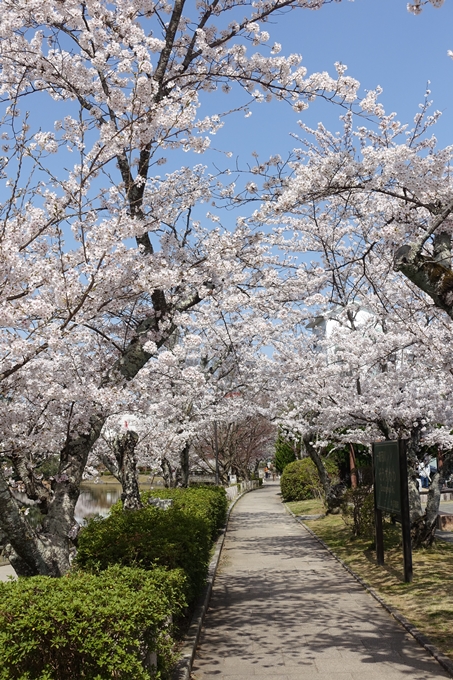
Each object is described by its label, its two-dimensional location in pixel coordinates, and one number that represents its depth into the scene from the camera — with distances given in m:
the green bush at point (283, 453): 41.07
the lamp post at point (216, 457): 29.55
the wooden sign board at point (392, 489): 10.28
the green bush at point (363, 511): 15.23
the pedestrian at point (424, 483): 32.32
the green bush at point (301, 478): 30.20
